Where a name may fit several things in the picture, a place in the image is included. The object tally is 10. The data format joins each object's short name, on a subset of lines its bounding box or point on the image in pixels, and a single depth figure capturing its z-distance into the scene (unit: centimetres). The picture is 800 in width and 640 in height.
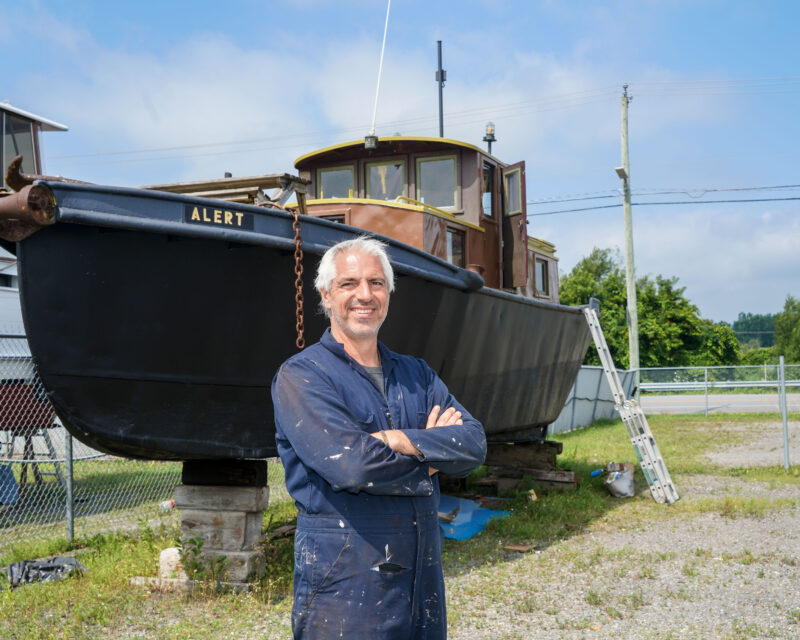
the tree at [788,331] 6165
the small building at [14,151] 1228
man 218
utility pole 2138
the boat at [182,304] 437
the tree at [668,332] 3919
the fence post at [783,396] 1069
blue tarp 709
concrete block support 522
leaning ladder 844
